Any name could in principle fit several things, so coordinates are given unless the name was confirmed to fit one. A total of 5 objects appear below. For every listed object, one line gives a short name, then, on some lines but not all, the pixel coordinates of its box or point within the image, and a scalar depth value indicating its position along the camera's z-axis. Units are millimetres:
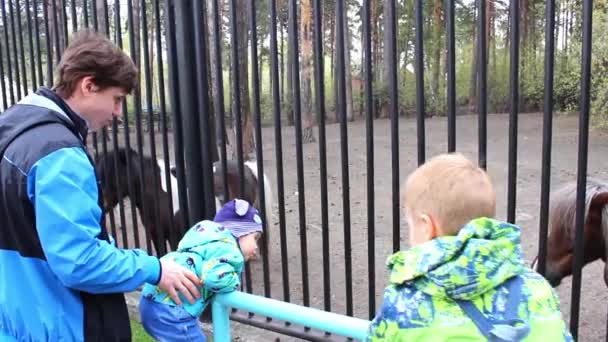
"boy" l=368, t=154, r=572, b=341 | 1202
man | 1588
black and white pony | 3990
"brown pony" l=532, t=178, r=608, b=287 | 3758
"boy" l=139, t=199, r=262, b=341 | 1903
